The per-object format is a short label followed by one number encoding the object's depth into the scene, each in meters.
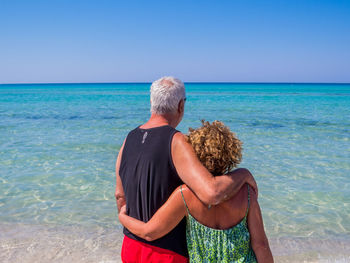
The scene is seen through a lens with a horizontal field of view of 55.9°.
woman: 1.77
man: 1.72
